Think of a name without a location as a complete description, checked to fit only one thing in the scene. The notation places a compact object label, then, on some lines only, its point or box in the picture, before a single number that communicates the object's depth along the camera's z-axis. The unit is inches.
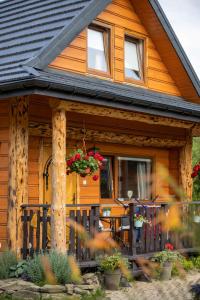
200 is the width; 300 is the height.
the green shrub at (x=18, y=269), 517.6
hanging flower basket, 564.5
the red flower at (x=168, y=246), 681.9
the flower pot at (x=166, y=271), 611.4
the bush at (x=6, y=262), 520.6
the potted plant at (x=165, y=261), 613.8
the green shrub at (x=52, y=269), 498.5
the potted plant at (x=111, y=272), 559.1
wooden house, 548.3
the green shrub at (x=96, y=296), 496.5
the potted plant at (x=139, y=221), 648.8
